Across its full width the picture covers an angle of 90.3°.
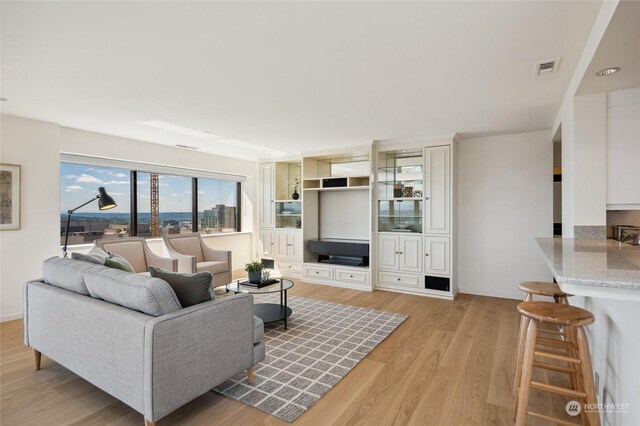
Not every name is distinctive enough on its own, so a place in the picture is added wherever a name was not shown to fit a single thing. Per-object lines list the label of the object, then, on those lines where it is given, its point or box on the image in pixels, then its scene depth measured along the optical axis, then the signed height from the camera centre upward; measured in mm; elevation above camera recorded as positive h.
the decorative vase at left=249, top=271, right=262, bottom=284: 3713 -728
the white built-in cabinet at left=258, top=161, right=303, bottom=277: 6199 -27
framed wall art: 3586 +205
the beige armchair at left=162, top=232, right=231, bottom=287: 4641 -651
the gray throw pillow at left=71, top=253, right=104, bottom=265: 2637 -369
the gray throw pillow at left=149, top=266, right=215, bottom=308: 2090 -477
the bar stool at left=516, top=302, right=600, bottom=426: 1620 -753
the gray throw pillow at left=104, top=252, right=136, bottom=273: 2590 -402
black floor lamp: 3670 +159
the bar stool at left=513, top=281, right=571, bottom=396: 2113 -557
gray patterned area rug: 2213 -1254
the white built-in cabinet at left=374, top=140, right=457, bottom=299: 4703 -55
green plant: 3715 -617
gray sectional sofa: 1745 -758
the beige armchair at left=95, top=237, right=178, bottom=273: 4332 -555
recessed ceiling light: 2090 +960
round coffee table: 3461 -1098
